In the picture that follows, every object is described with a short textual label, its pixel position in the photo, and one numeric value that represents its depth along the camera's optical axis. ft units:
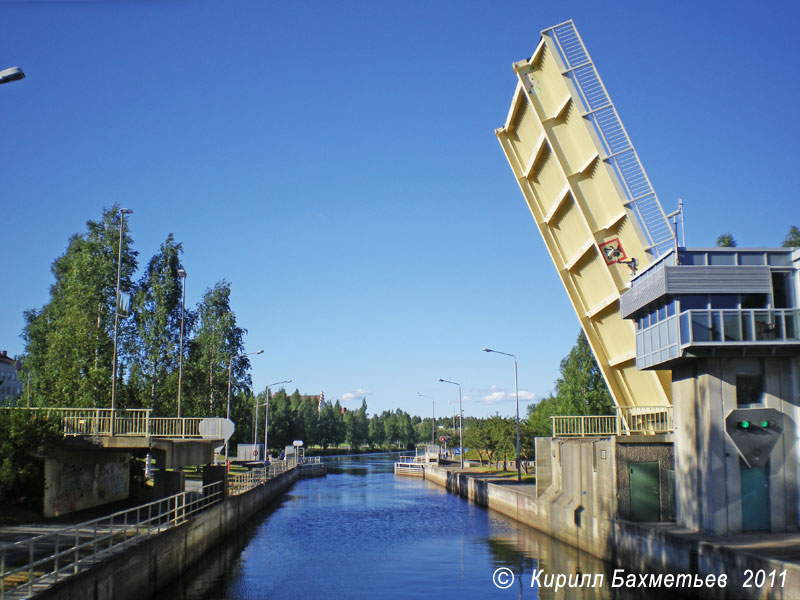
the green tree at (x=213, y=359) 168.04
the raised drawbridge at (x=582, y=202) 79.10
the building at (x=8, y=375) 373.28
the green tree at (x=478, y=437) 207.51
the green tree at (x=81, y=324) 128.88
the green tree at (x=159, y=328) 154.30
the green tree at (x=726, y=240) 185.06
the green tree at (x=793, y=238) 172.83
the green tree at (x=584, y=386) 197.98
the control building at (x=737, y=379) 62.95
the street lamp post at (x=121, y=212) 91.97
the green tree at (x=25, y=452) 77.15
